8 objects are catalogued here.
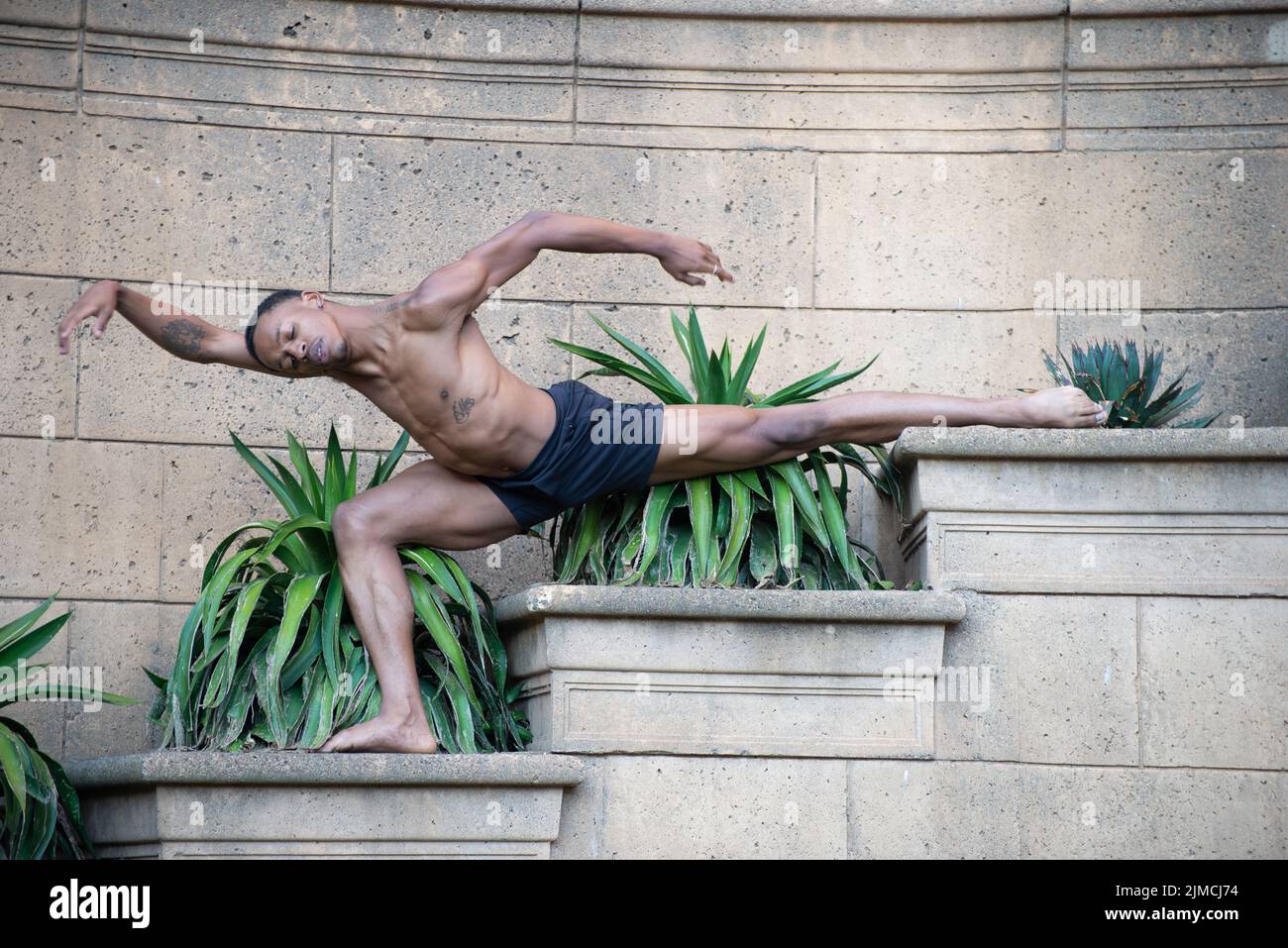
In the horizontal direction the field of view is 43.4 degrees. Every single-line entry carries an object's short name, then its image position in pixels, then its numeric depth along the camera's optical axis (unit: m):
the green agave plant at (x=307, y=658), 5.32
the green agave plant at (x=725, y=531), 5.55
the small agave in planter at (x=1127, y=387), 5.70
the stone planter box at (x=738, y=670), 5.23
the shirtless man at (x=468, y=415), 5.36
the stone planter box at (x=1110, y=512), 5.32
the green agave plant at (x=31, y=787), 5.01
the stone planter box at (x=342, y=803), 4.94
